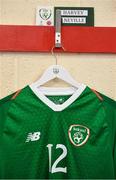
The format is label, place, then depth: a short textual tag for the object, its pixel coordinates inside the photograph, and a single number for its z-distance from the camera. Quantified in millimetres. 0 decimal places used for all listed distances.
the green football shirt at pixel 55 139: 992
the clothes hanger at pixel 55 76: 1055
